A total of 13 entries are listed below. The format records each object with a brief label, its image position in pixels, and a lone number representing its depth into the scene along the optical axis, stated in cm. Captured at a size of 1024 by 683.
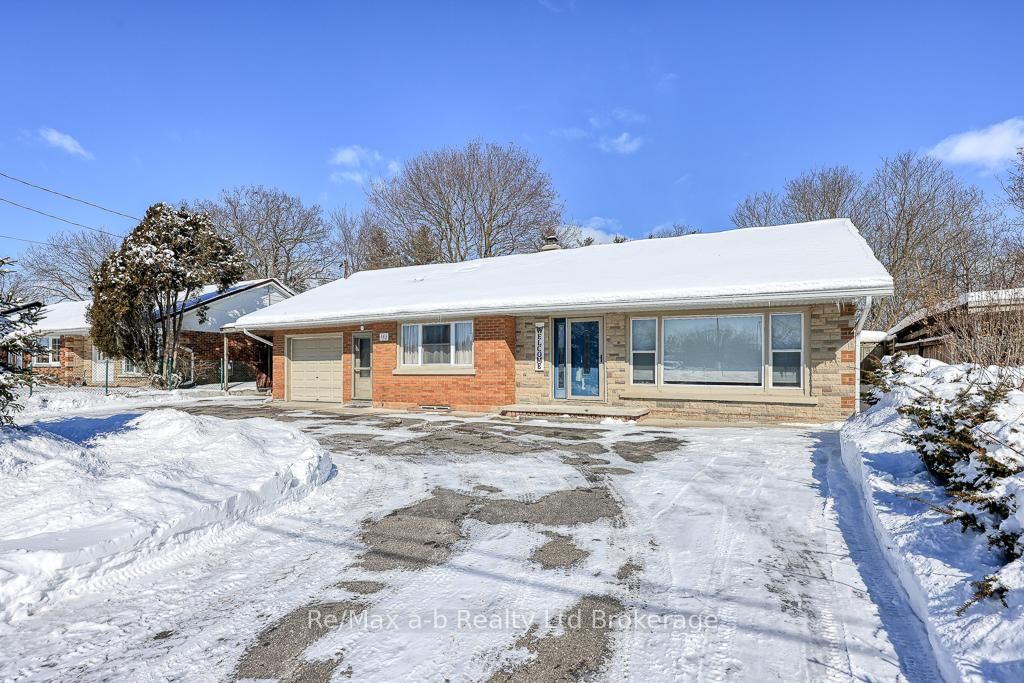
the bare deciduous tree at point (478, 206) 3078
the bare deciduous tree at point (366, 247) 3356
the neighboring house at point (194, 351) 2400
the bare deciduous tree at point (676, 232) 4009
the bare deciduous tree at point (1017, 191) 1659
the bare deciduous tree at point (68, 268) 4172
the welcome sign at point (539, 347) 1347
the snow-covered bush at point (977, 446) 312
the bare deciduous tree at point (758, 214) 3466
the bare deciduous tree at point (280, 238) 3947
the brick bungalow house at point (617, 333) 1099
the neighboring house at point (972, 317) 784
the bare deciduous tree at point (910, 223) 2644
